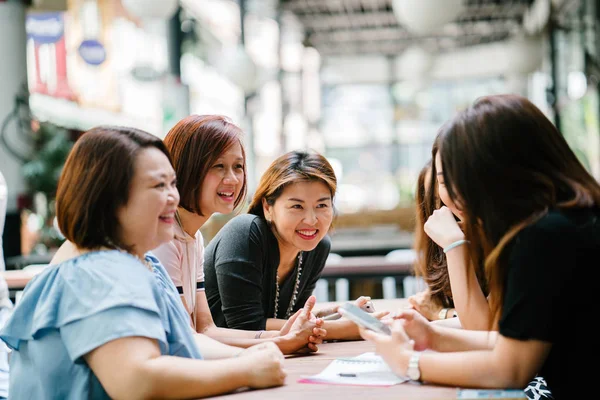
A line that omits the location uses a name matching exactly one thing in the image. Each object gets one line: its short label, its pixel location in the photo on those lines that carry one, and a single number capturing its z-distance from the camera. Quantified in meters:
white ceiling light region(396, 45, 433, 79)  13.14
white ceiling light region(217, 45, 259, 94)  8.20
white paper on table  1.51
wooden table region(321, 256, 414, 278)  4.46
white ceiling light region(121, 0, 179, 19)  5.49
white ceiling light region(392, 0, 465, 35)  4.71
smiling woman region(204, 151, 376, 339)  2.39
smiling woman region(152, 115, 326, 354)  2.12
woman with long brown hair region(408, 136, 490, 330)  2.54
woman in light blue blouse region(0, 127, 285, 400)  1.31
